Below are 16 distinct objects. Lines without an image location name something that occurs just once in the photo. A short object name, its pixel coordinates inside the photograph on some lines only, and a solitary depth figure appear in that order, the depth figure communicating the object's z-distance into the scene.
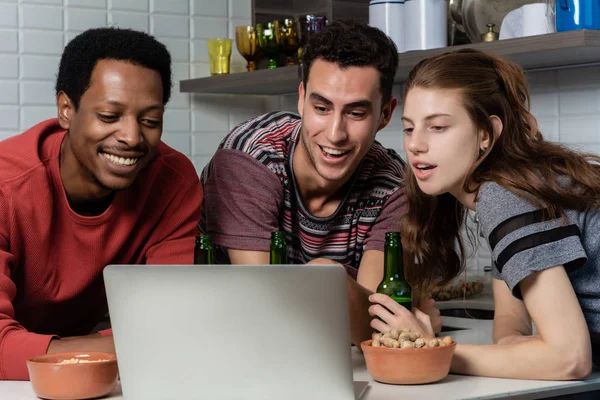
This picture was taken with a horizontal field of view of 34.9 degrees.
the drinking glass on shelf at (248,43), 3.38
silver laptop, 1.17
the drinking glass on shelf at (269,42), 3.29
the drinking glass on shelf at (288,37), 3.21
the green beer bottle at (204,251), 1.69
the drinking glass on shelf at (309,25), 3.13
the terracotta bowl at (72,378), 1.33
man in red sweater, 1.83
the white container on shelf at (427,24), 2.63
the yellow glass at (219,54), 3.56
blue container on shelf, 2.22
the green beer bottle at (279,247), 1.66
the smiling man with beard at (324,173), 2.04
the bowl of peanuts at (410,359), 1.39
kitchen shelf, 2.24
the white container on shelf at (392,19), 2.70
